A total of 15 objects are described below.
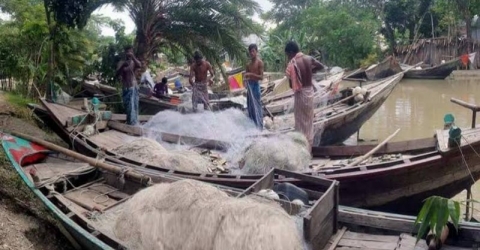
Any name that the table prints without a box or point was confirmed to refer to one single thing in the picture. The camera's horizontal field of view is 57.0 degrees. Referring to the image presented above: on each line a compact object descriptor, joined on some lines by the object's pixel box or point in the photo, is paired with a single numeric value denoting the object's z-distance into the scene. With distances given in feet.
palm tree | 32.55
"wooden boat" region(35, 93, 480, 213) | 15.48
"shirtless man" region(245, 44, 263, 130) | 25.55
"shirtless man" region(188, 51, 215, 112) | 28.96
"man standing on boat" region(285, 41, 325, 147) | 20.97
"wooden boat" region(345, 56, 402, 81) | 50.14
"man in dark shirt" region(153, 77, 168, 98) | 34.65
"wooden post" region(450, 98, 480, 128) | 17.25
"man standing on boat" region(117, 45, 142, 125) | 27.12
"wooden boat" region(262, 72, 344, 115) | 30.30
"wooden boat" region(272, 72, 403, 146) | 25.36
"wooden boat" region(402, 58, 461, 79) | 64.80
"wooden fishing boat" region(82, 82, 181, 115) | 32.24
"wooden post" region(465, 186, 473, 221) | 16.04
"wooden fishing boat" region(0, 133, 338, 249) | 11.03
